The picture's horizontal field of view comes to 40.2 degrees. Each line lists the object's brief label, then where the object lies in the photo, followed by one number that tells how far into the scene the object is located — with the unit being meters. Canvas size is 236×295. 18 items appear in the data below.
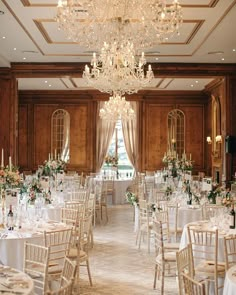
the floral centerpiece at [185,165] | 9.23
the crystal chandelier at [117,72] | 6.07
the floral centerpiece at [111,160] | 12.21
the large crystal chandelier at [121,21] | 4.56
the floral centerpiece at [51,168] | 8.17
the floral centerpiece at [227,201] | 4.40
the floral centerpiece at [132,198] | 6.51
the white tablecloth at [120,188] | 10.63
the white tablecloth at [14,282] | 2.48
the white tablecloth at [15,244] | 3.75
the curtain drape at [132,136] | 12.39
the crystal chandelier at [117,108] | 8.93
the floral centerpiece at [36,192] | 4.94
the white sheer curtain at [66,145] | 12.55
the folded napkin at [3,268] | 2.90
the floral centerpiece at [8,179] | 4.70
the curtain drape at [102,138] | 12.39
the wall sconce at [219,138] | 10.27
